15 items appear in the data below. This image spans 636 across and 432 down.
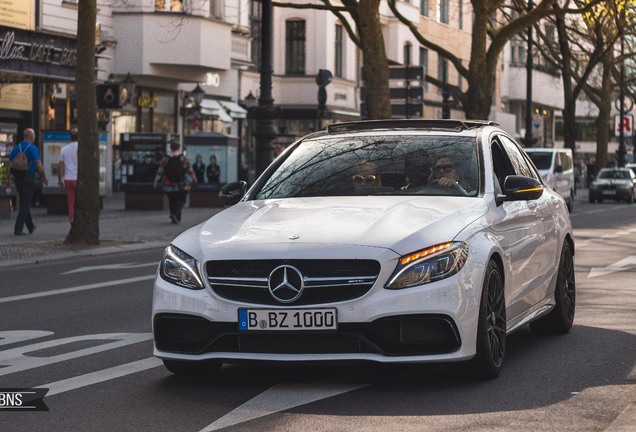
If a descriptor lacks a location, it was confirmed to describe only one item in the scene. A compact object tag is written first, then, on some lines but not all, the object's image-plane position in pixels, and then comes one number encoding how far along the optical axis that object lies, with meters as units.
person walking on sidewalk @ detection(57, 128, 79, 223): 27.78
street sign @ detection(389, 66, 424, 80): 33.56
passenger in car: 9.48
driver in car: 9.48
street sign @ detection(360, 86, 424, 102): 33.53
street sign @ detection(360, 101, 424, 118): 33.58
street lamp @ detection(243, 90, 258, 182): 55.41
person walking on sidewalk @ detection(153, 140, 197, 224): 30.48
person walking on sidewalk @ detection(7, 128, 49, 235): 25.81
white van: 42.62
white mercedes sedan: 8.00
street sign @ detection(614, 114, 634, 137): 82.50
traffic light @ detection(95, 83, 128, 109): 27.91
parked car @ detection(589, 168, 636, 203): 56.00
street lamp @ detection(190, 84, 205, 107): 47.12
